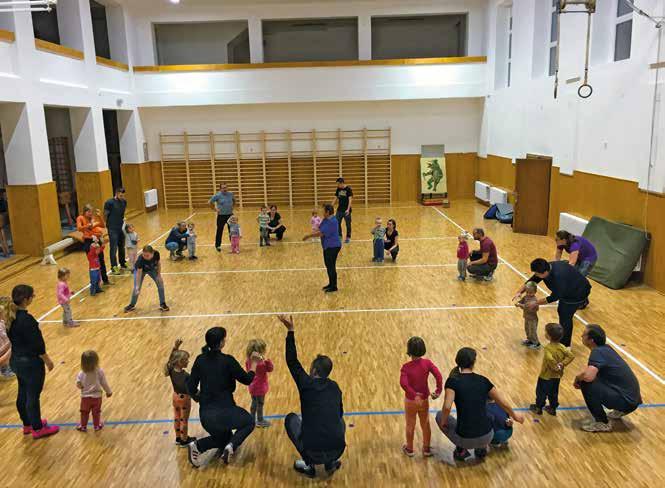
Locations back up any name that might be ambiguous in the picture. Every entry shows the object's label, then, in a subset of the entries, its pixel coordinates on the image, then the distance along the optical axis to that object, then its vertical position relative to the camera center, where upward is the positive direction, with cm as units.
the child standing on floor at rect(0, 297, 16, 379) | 701 -252
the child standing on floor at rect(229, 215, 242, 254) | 1445 -234
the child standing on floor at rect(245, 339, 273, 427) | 575 -246
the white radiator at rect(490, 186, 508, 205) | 1859 -205
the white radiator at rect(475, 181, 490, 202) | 2056 -211
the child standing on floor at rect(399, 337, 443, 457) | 534 -233
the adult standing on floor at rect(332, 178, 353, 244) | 1480 -159
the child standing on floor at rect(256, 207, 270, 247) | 1530 -230
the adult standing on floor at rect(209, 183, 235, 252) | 1429 -161
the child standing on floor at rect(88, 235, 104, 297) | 1083 -229
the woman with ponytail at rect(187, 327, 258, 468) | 522 -233
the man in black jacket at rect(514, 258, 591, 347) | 712 -192
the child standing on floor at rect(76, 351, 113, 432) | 596 -257
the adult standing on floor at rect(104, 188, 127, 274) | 1221 -167
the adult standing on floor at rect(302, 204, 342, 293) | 1046 -183
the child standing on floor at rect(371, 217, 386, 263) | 1305 -242
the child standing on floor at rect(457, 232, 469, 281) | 1138 -240
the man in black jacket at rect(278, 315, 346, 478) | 496 -236
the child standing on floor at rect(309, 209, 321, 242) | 1486 -216
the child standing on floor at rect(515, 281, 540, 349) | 769 -248
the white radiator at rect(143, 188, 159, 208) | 2184 -218
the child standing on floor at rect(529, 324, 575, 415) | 592 -248
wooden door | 1552 -167
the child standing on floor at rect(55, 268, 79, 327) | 895 -239
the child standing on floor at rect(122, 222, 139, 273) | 1201 -206
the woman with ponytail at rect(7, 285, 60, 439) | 575 -212
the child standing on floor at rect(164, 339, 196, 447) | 558 -230
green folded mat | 1070 -231
